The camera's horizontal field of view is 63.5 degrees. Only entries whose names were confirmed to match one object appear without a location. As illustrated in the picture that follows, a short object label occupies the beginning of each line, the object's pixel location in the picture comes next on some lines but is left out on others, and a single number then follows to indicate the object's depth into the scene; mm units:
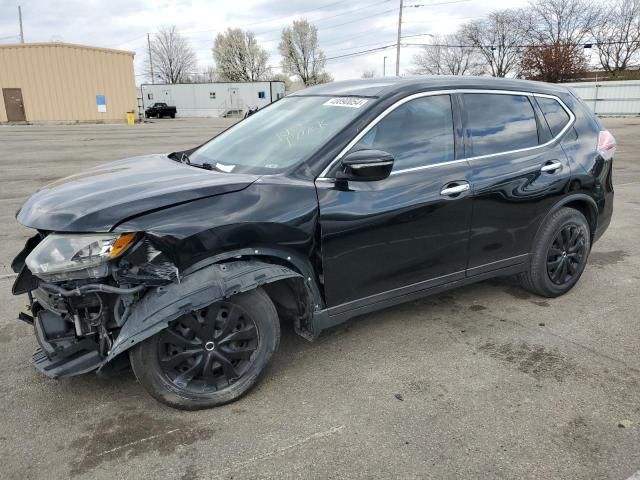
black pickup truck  52125
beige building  37500
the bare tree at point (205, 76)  88062
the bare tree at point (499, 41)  64875
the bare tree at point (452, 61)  72562
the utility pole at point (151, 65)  80750
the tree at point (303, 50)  81375
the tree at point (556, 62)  50084
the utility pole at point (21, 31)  63125
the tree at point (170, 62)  83688
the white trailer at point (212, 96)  55875
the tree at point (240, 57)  82062
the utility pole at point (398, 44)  42375
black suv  2580
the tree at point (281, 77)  82262
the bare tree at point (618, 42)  52531
